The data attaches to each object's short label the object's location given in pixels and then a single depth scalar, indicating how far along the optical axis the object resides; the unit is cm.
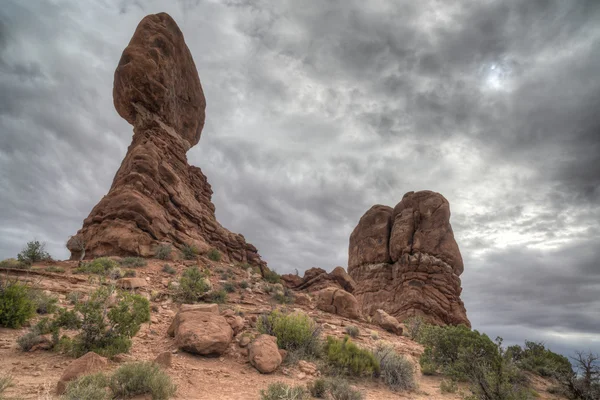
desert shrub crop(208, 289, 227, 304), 1242
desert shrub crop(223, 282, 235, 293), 1545
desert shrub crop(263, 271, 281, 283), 2507
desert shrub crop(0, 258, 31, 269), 1480
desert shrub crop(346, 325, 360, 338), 1205
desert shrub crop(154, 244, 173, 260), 1894
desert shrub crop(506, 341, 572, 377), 1431
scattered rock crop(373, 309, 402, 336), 1636
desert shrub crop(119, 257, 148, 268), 1592
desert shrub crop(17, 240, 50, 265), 1654
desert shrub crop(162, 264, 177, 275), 1596
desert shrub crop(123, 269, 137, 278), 1366
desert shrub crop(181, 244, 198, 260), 2037
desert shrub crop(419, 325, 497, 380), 1016
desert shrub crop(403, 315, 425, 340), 1644
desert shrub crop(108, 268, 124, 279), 1323
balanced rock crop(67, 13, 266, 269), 1970
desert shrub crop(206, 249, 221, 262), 2258
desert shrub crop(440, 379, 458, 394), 783
